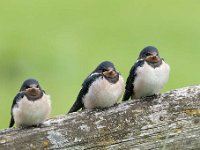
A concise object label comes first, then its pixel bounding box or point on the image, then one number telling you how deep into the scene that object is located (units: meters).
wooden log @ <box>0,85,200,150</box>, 9.98
